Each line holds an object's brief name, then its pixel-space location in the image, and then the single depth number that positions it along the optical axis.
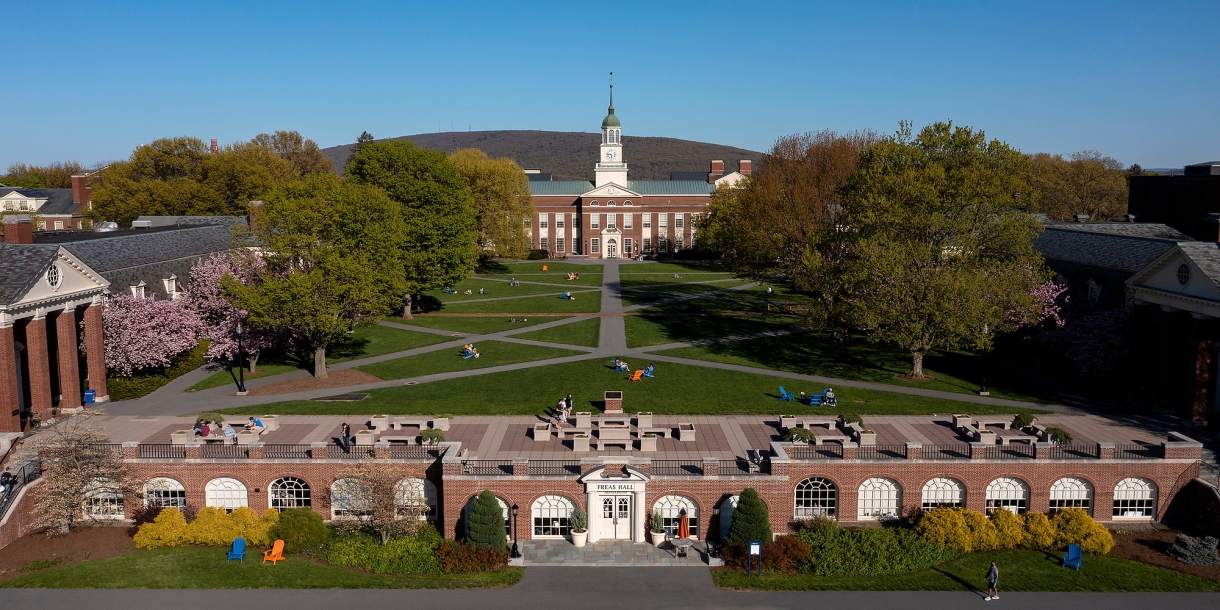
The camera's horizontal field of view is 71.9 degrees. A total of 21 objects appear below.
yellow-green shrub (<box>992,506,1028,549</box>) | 27.72
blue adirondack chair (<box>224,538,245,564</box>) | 26.80
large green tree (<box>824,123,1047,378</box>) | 41.00
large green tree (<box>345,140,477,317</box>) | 63.16
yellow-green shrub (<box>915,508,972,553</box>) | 27.31
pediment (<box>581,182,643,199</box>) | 123.44
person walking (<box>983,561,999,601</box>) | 24.38
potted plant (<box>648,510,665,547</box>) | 27.81
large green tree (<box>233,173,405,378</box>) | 41.81
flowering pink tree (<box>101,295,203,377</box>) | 40.97
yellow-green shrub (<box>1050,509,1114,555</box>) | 27.30
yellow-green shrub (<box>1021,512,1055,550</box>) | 27.62
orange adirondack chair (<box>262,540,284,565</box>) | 26.84
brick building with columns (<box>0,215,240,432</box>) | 34.12
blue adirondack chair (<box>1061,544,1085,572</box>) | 26.27
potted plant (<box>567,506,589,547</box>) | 27.69
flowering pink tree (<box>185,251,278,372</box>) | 45.53
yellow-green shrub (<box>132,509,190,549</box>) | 27.81
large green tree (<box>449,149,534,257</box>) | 95.31
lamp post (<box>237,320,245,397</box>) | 40.98
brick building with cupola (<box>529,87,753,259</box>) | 124.31
